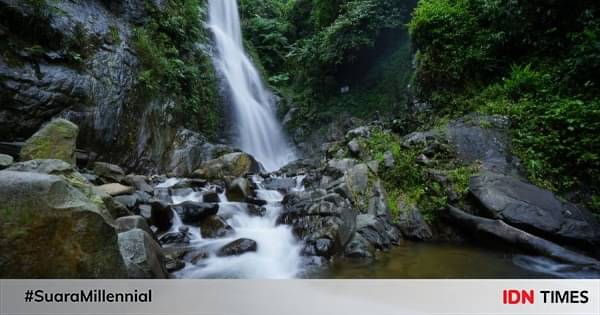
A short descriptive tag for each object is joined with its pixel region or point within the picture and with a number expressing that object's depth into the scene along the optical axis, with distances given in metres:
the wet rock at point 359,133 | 4.98
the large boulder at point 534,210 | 2.43
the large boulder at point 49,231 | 1.22
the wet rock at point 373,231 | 2.80
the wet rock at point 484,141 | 3.26
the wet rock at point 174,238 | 2.82
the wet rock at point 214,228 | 3.04
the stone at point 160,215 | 3.04
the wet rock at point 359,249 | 2.53
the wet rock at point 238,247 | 2.60
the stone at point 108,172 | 3.78
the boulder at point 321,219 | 2.71
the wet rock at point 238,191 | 4.11
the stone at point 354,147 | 4.52
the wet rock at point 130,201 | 3.03
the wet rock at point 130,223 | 2.27
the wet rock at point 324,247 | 2.57
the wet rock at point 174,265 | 2.28
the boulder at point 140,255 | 1.74
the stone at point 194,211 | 3.22
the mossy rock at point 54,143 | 3.08
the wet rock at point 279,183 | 4.82
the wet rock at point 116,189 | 3.18
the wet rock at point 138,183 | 3.82
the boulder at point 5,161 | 2.26
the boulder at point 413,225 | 3.06
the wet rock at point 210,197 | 3.85
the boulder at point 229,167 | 5.14
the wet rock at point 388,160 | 3.80
